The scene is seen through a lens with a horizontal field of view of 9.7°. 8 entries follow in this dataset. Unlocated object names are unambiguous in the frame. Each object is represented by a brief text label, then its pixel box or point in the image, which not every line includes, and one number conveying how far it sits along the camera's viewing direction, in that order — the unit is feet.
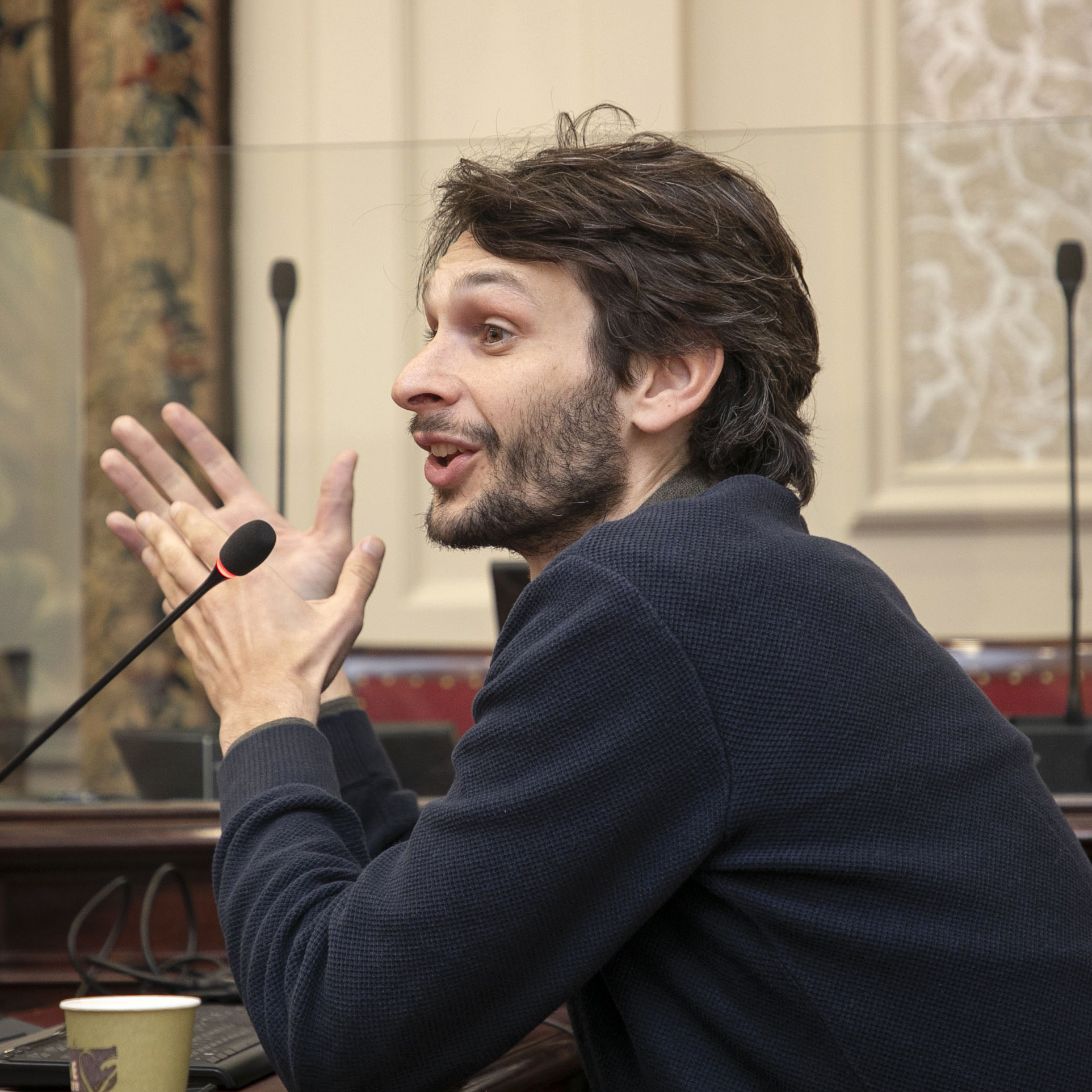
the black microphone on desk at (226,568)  11.16
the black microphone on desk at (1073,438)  13.30
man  10.71
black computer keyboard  10.91
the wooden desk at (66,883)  12.05
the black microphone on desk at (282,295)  13.41
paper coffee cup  10.69
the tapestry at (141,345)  13.30
